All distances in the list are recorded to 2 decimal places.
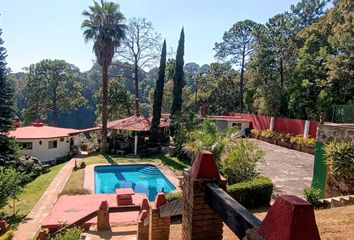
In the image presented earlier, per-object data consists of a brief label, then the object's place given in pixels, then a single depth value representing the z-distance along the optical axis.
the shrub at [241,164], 11.79
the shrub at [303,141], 21.53
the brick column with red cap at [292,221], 1.43
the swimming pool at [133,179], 16.16
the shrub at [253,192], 9.69
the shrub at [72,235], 5.25
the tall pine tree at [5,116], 17.27
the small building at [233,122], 30.16
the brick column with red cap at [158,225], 4.91
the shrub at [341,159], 9.21
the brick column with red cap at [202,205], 2.67
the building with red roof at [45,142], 22.97
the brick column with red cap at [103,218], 8.71
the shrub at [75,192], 13.53
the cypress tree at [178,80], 27.45
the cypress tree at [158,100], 25.17
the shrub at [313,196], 8.89
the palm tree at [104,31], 22.92
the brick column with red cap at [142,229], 6.37
